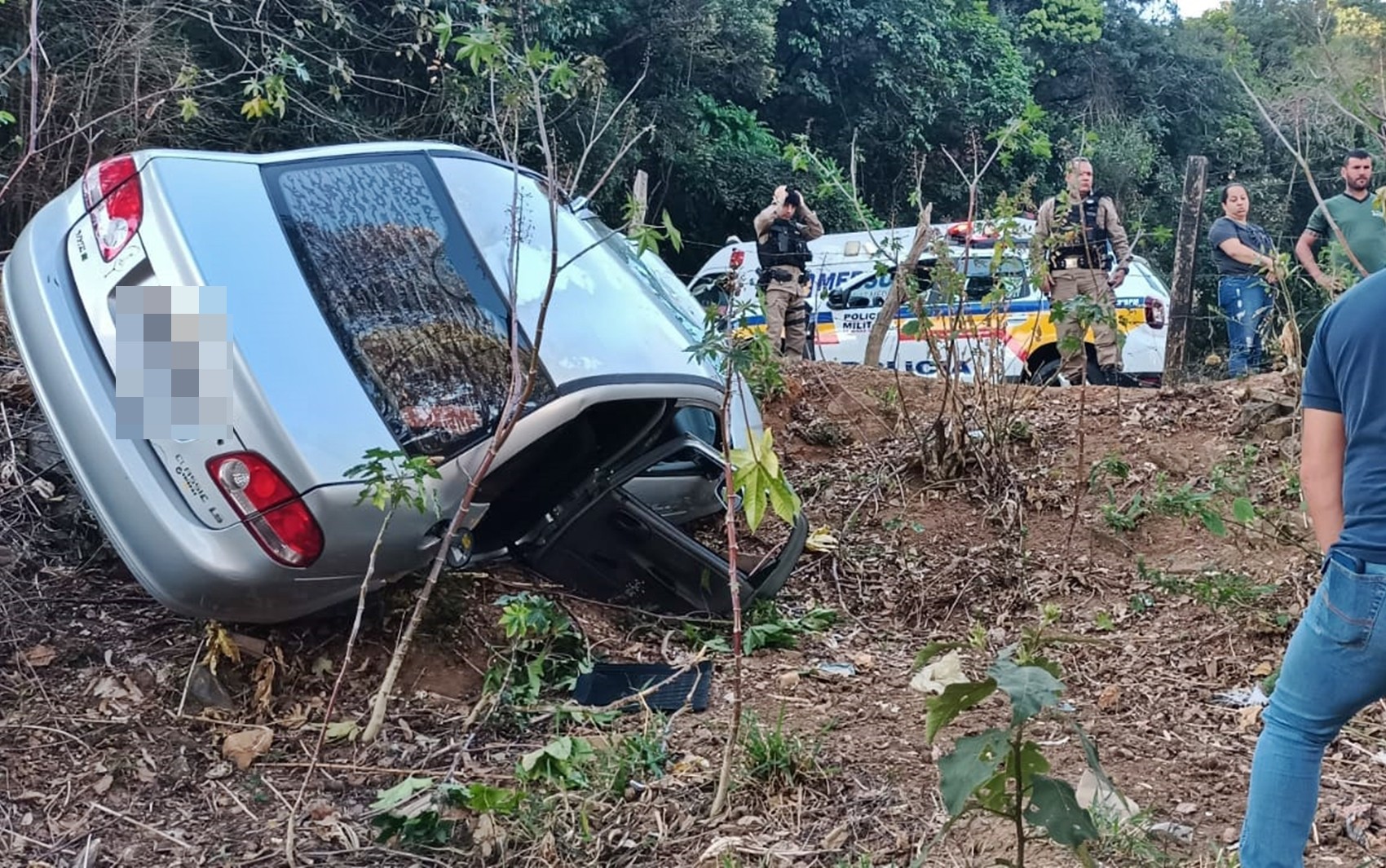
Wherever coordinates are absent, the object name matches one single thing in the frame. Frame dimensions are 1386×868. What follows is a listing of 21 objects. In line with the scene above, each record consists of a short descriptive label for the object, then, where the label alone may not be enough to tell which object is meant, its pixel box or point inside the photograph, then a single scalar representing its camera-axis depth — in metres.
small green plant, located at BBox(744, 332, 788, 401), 3.13
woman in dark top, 6.96
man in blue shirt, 2.10
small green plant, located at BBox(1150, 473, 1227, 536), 4.08
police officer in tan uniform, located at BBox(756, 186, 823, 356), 8.29
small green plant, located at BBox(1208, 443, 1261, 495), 4.77
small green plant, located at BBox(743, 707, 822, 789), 2.80
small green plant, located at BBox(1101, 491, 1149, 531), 5.22
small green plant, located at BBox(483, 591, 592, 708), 3.38
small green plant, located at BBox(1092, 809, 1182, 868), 2.54
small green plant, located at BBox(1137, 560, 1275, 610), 4.24
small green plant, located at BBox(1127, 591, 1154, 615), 4.57
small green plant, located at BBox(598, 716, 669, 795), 2.78
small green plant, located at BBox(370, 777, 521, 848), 2.51
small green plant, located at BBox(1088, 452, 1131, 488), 5.54
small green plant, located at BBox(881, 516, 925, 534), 5.32
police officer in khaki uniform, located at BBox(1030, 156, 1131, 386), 5.39
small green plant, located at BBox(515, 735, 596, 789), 2.69
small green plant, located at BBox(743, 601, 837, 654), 4.03
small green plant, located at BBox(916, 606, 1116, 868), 1.89
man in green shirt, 6.18
